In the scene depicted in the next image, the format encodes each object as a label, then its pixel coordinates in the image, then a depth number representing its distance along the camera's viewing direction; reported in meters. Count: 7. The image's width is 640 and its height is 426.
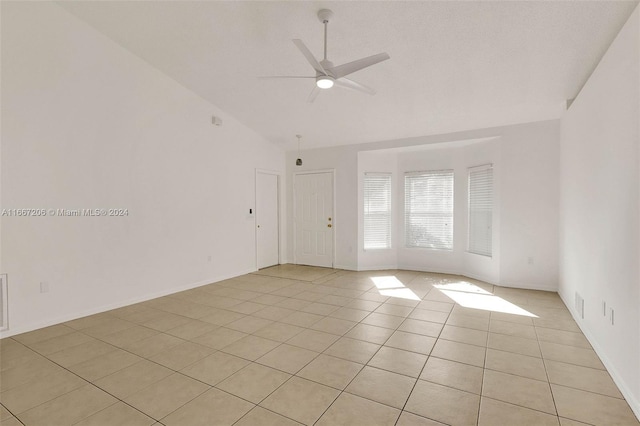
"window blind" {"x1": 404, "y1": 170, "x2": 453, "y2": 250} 6.07
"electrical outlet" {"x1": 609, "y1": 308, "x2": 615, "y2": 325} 2.49
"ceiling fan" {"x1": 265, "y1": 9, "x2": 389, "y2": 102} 2.73
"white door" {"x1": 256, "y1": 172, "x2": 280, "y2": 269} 6.59
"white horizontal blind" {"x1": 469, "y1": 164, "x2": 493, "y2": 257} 5.36
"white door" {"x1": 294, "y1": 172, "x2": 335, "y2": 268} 6.78
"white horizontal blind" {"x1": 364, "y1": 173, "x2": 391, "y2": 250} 6.50
